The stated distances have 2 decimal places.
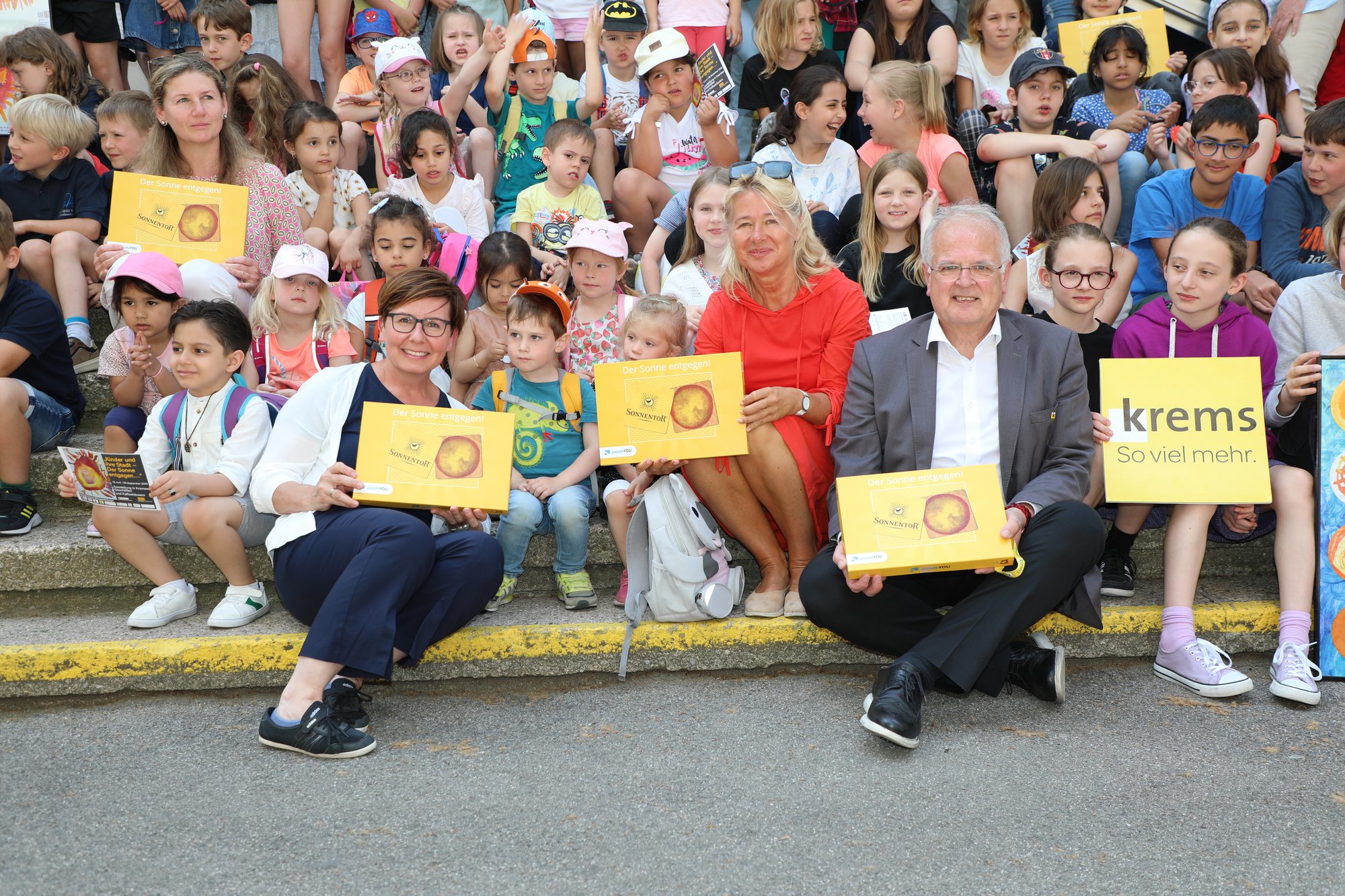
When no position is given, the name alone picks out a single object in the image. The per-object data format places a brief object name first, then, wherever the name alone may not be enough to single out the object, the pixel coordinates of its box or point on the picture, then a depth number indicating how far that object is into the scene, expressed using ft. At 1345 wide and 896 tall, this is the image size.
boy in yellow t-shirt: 19.06
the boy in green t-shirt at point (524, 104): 21.01
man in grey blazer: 11.43
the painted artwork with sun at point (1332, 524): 12.14
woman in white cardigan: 11.05
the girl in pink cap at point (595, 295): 16.07
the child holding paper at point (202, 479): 13.03
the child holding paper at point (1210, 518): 11.99
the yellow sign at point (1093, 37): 22.63
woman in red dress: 13.10
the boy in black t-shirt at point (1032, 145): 19.52
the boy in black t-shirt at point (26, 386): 14.48
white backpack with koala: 12.74
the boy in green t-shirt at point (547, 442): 13.64
